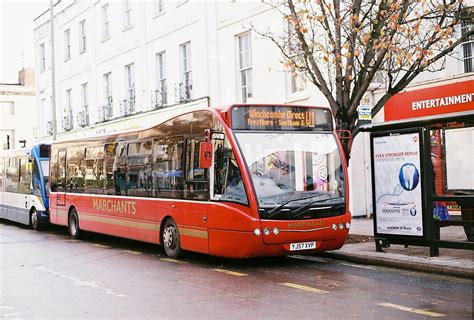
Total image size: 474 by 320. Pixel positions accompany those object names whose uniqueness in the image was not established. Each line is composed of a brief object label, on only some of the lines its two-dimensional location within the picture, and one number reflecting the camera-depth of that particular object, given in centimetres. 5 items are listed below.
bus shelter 1134
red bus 1103
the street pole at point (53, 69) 3039
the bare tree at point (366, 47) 1305
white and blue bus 2089
